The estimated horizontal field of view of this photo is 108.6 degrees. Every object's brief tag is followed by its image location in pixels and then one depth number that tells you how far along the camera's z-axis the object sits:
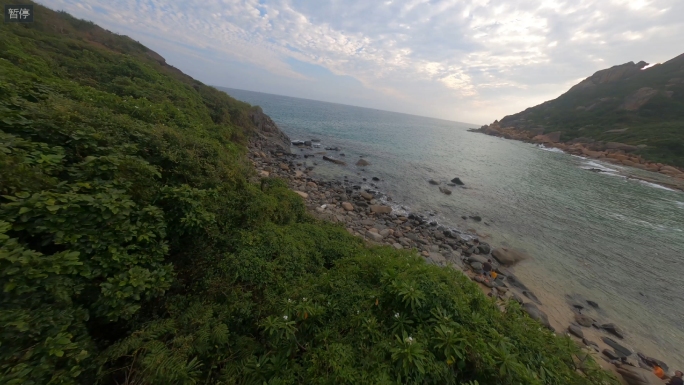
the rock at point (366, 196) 17.89
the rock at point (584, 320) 9.29
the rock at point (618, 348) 8.23
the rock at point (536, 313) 8.93
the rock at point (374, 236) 12.52
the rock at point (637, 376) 6.88
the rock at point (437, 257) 11.75
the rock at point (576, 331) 8.71
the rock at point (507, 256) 12.52
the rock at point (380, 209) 16.03
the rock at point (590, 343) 8.26
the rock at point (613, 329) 8.97
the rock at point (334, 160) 27.03
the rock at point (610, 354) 8.01
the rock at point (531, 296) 10.26
